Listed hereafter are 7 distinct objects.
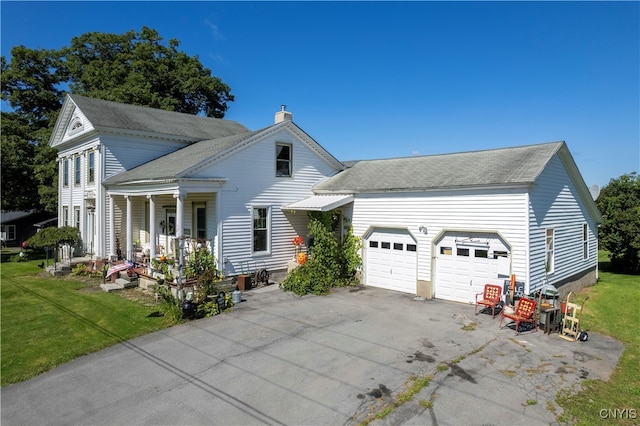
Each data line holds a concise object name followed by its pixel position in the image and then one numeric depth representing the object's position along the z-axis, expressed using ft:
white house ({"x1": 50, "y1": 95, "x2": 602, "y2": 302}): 42.27
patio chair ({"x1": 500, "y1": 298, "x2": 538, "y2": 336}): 34.42
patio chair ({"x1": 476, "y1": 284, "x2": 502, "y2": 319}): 38.86
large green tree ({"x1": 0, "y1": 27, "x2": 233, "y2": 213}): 94.32
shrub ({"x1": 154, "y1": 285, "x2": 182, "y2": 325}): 39.24
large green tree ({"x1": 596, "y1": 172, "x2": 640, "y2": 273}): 72.74
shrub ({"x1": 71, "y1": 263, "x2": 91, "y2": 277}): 66.18
